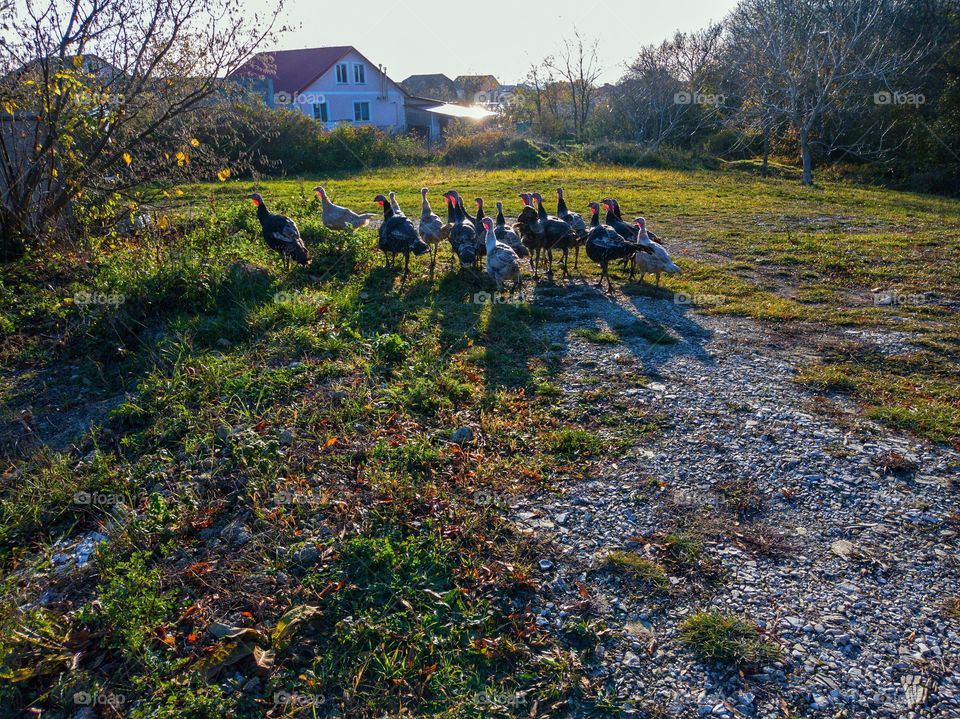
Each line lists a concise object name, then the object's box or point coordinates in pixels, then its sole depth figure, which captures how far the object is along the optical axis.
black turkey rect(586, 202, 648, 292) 9.14
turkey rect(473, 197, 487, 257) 9.47
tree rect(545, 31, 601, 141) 37.81
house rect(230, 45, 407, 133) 43.19
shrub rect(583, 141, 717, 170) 29.23
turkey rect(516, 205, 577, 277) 9.87
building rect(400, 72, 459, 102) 68.62
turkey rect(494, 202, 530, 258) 9.62
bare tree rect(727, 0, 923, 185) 24.22
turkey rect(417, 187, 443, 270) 10.78
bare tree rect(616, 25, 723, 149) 34.16
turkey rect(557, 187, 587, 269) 10.28
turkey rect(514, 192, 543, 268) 10.04
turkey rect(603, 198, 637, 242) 10.05
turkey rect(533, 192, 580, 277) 9.88
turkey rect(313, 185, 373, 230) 11.72
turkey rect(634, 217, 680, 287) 9.44
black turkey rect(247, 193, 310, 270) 9.16
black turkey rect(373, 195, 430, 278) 9.40
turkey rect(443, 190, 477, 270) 9.28
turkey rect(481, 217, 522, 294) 8.72
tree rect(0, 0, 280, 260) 7.81
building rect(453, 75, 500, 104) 62.31
